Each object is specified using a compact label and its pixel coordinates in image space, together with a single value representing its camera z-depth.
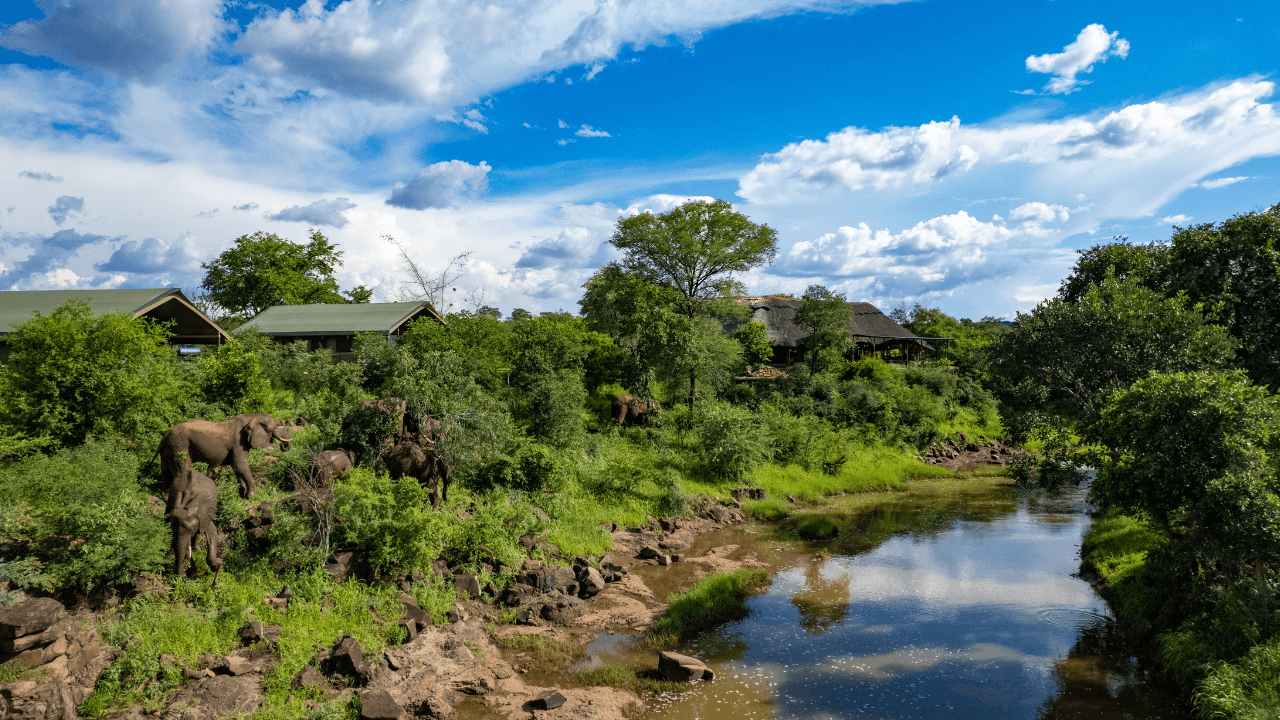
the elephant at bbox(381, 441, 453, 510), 20.87
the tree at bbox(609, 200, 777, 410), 48.53
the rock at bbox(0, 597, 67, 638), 10.45
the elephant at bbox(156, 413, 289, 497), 15.20
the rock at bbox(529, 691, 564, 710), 13.85
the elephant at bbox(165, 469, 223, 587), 14.52
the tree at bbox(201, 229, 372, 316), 62.53
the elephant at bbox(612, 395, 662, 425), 37.91
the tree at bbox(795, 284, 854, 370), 49.56
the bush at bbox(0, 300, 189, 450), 17.84
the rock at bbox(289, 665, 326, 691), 12.95
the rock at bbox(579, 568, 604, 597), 20.27
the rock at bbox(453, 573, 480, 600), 18.55
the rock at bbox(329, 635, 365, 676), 13.62
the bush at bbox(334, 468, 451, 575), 17.45
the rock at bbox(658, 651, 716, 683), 15.38
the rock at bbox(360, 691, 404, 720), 12.58
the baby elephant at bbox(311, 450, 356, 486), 19.20
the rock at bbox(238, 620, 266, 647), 13.72
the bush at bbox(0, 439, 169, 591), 13.03
